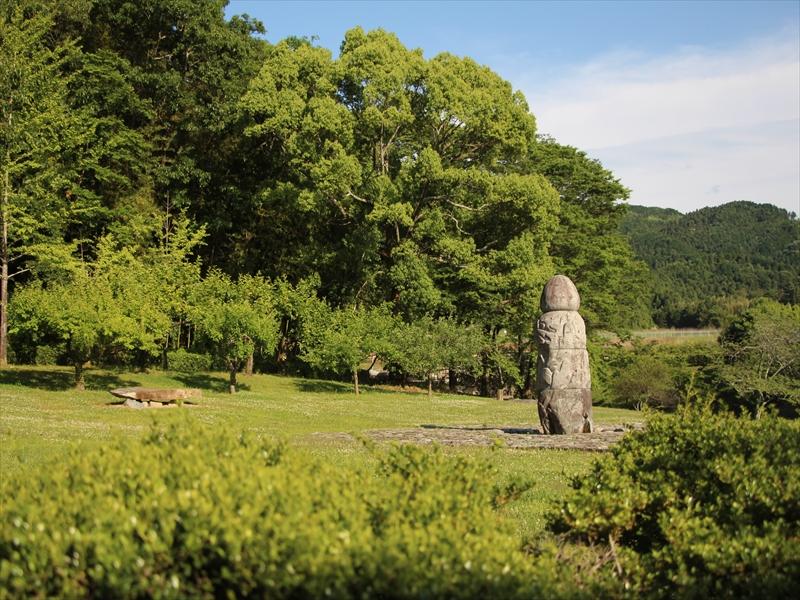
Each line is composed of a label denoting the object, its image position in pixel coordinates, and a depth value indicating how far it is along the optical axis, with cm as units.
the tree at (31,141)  3359
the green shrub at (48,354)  3781
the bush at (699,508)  634
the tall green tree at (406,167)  3966
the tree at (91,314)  2789
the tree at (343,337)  3716
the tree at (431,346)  3853
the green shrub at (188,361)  4190
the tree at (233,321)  3306
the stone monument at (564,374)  2030
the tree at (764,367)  4494
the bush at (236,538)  490
